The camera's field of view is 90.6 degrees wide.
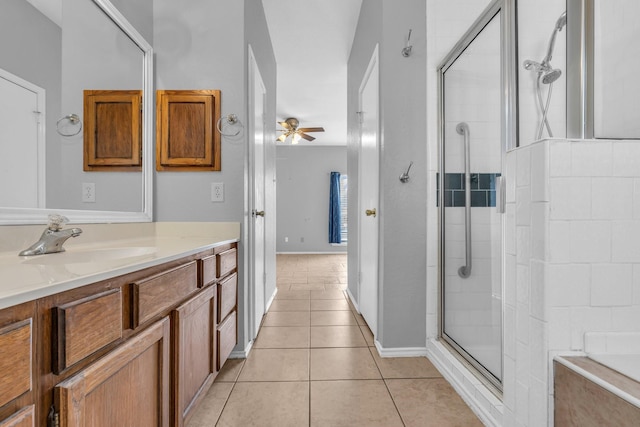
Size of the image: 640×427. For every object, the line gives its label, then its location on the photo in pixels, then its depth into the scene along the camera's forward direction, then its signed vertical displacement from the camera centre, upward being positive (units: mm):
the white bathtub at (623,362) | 800 -398
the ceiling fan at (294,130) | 5341 +1415
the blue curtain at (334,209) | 7395 +104
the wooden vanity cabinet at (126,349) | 602 -345
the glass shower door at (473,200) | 1642 +81
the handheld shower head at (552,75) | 1381 +613
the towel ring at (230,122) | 1909 +552
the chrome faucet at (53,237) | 1040 -83
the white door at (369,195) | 2213 +148
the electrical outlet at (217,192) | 1922 +127
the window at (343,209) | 7531 +107
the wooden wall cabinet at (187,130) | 1903 +499
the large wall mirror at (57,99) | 1048 +417
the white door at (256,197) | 2139 +121
